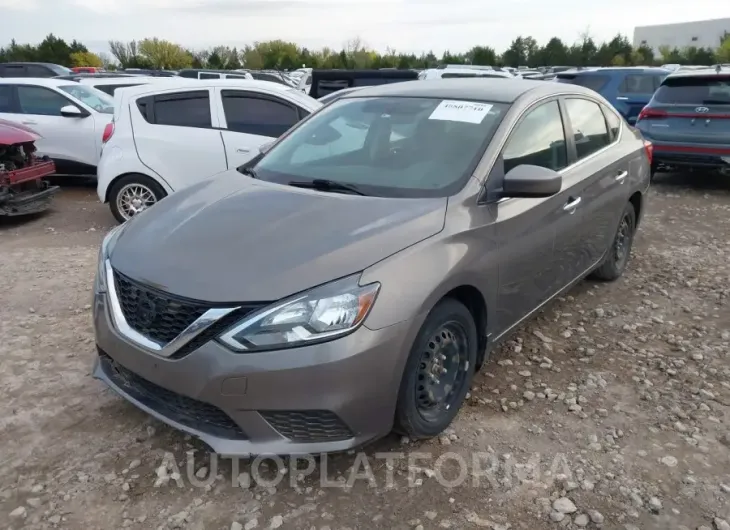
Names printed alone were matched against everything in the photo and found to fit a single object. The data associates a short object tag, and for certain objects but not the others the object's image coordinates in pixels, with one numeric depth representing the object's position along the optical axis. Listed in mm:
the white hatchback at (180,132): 6613
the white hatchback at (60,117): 8758
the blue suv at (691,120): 8156
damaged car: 6832
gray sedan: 2455
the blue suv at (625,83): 12508
